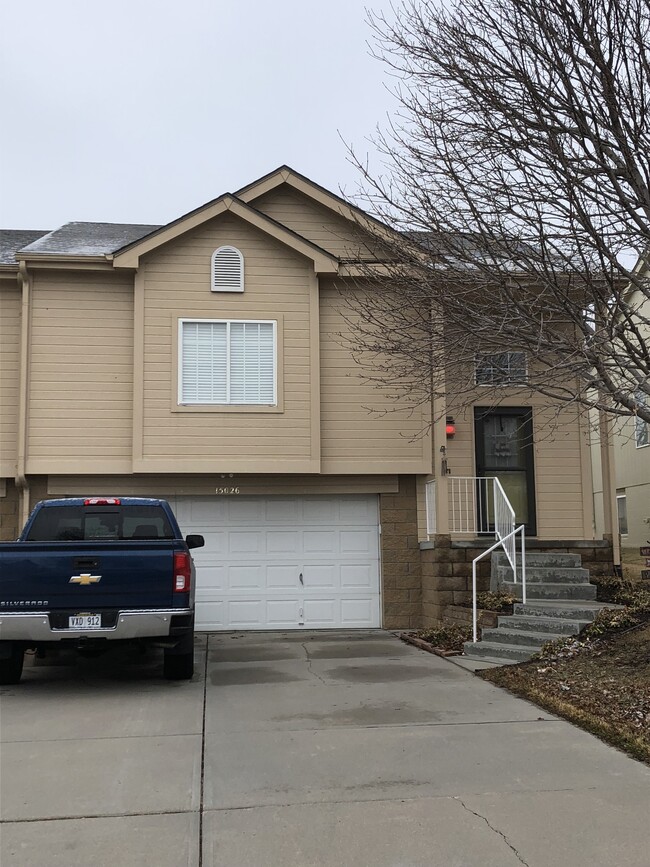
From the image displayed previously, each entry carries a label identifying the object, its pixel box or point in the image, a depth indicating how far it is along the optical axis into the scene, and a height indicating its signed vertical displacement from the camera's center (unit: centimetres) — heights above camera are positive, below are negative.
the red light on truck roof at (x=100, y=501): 892 +34
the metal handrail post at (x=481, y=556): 996 -36
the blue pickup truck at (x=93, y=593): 774 -61
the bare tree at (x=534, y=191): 760 +349
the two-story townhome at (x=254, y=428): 1230 +160
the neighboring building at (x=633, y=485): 1894 +103
